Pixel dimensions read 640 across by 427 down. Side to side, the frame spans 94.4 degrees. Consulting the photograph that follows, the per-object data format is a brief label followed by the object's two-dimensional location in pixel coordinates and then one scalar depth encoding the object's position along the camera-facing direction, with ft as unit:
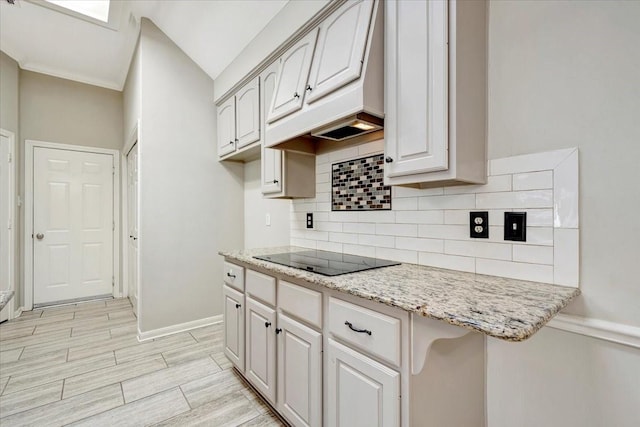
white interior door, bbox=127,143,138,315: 11.52
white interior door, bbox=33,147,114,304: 12.30
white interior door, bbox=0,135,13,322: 10.72
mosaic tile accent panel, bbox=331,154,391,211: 5.93
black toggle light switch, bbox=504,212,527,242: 4.04
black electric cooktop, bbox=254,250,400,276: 4.81
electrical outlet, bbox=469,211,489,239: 4.41
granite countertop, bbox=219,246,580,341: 2.58
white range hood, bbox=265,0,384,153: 4.66
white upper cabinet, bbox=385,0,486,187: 3.94
